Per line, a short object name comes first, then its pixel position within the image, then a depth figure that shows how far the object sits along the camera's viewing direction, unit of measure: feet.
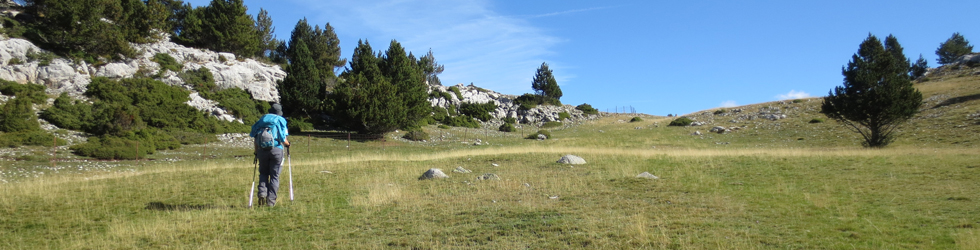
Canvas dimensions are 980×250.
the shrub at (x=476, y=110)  239.09
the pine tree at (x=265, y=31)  220.49
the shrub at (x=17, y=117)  84.23
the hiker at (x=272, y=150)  27.94
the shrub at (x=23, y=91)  101.47
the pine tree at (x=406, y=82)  147.23
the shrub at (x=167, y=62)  146.51
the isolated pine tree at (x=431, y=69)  250.35
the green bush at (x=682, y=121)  184.85
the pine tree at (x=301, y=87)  149.28
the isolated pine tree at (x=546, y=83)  295.69
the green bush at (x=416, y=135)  138.72
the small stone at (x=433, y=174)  44.98
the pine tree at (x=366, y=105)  130.52
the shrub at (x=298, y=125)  131.75
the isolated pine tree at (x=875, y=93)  91.86
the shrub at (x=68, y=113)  94.99
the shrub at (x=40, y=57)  119.55
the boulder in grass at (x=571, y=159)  58.70
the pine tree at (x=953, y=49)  253.44
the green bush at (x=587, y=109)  294.35
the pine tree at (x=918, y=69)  234.38
